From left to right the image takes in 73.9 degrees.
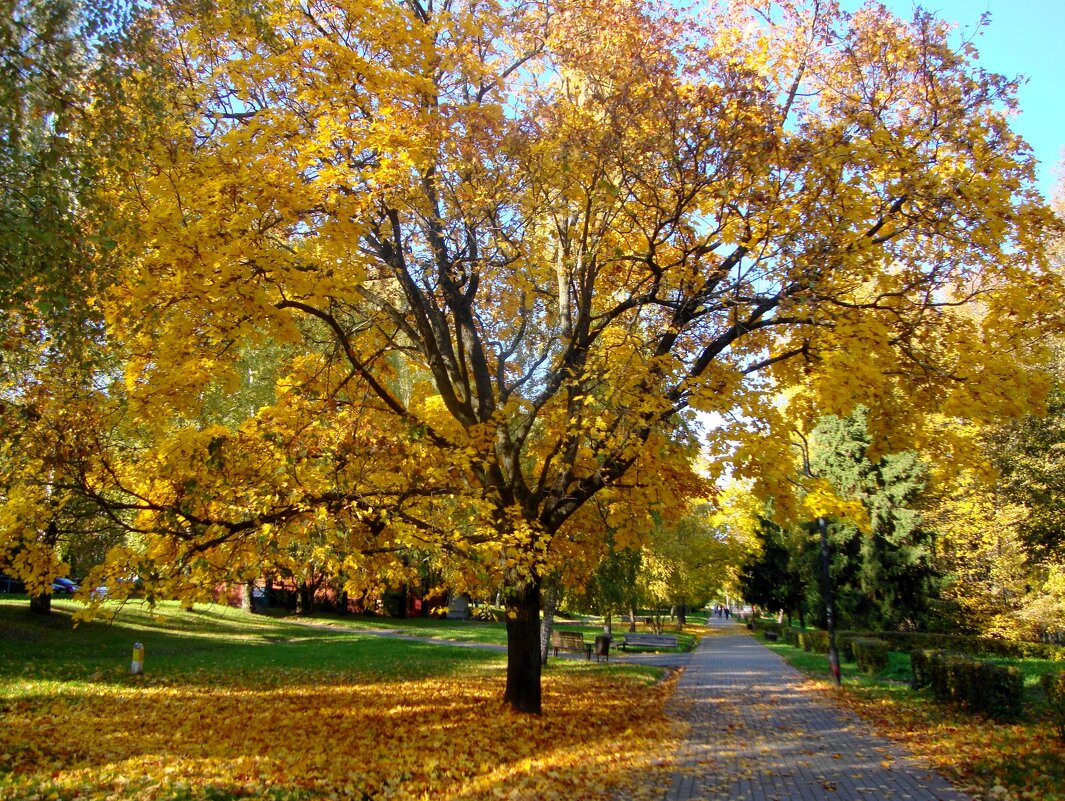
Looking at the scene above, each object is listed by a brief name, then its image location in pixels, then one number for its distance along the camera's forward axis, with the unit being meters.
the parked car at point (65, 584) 35.50
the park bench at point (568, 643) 22.59
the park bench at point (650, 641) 26.03
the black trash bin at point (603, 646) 21.62
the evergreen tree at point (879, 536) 27.64
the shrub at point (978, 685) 10.79
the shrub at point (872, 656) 18.78
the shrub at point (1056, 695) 8.57
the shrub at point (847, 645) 22.23
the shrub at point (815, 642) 25.47
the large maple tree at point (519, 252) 7.37
